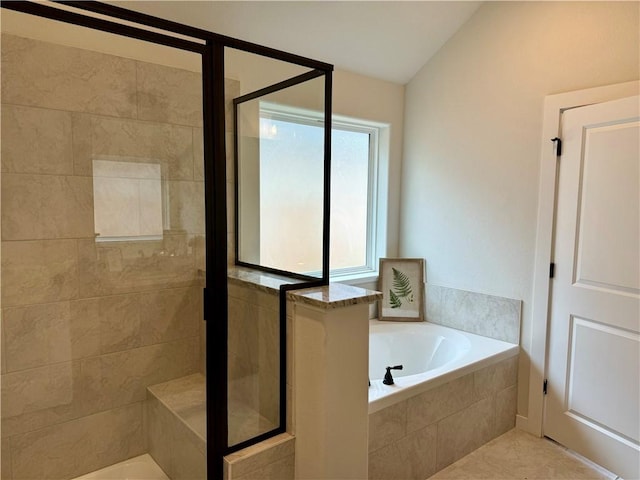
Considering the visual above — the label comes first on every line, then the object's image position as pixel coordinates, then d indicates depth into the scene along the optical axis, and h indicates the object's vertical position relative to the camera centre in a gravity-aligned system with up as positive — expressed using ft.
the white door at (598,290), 6.73 -1.36
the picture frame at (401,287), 10.18 -1.91
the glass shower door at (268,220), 5.38 -0.19
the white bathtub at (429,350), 7.63 -2.84
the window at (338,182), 6.63 +0.52
